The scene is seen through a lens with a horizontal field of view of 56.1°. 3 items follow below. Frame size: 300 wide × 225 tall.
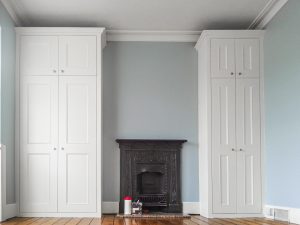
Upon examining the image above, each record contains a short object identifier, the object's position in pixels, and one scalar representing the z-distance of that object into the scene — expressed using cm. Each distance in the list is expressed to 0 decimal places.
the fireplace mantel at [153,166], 383
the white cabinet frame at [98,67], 353
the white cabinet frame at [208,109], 352
